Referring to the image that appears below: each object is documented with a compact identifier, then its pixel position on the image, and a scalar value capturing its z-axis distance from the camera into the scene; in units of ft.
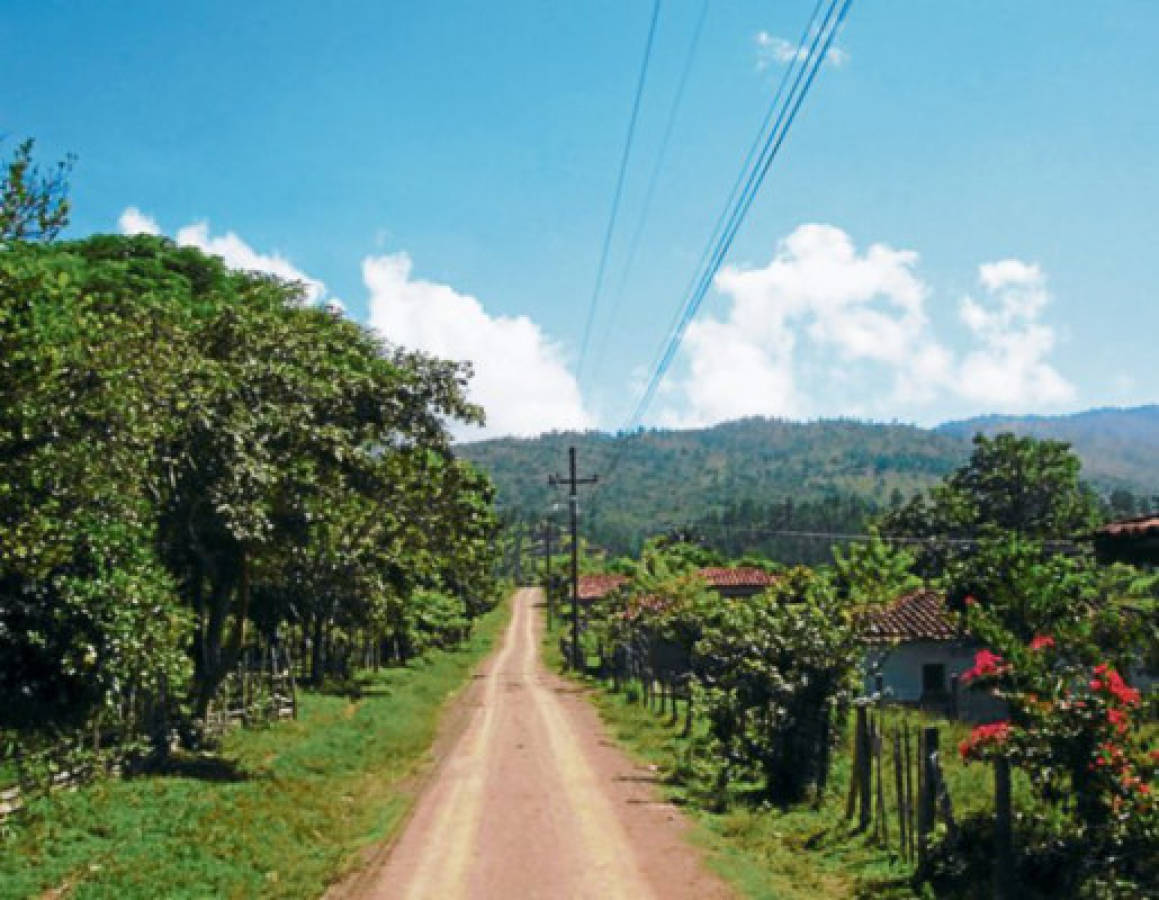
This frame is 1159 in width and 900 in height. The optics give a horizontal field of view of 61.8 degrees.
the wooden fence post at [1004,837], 36.91
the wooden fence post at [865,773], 51.29
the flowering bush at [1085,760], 33.47
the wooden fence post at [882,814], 48.01
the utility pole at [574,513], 163.84
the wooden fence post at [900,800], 44.91
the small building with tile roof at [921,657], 119.24
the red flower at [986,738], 37.04
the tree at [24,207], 41.01
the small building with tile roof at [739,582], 222.13
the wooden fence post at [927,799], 42.93
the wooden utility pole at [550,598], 299.62
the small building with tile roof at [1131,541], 29.63
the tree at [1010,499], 203.72
